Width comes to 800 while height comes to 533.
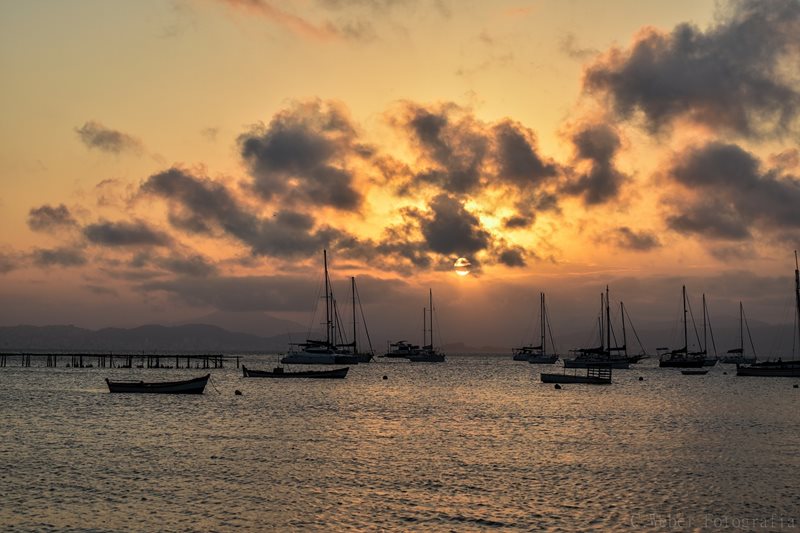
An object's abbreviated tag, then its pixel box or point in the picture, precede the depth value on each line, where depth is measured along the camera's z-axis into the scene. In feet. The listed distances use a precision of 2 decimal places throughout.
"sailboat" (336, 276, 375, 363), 589.32
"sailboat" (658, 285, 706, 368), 579.48
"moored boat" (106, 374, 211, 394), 283.38
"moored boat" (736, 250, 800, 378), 406.72
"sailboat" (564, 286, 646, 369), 518.13
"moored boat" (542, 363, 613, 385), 362.74
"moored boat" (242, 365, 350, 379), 385.93
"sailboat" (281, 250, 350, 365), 528.63
